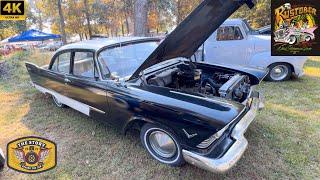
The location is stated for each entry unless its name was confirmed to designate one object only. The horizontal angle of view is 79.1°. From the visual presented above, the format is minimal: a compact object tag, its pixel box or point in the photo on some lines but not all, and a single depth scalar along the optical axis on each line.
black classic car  2.03
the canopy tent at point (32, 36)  14.82
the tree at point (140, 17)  6.60
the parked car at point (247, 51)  4.87
